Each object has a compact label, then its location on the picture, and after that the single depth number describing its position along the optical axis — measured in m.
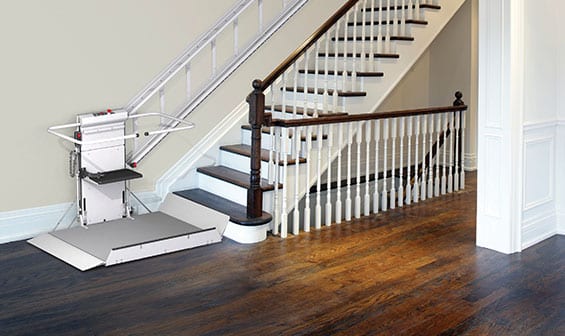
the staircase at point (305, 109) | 5.03
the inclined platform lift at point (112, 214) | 4.67
